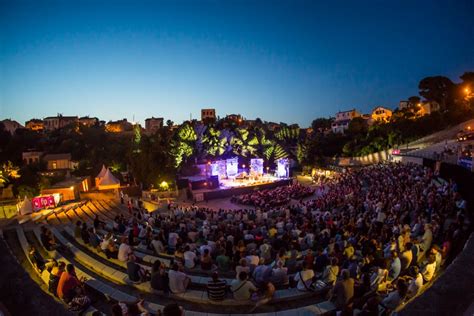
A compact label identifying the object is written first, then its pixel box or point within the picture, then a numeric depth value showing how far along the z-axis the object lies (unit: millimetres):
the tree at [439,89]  41906
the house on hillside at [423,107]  48500
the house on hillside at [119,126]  83438
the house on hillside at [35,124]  83625
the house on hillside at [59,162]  37447
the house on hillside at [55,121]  87412
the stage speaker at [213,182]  29875
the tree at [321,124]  82750
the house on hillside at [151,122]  106188
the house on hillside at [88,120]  92050
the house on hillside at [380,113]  71206
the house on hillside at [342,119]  75769
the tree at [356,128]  49331
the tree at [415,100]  52438
